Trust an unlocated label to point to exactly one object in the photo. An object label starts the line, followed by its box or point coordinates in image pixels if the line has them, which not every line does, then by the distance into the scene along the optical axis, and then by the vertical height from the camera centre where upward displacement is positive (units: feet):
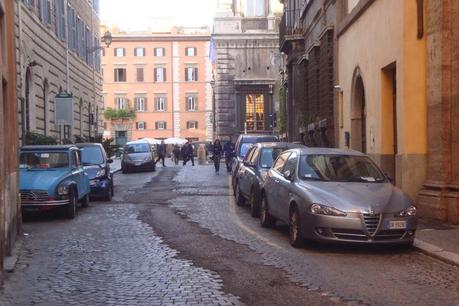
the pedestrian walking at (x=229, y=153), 107.24 -2.22
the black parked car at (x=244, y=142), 75.14 -0.35
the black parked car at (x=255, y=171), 45.57 -2.30
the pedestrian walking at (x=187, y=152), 142.20 -2.61
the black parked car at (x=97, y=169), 58.90 -2.50
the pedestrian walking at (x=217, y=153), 106.01 -2.19
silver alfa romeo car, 30.58 -3.00
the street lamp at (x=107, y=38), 95.25 +14.50
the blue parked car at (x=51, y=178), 44.60 -2.50
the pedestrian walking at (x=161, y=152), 138.59 -2.48
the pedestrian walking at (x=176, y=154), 155.08 -3.30
